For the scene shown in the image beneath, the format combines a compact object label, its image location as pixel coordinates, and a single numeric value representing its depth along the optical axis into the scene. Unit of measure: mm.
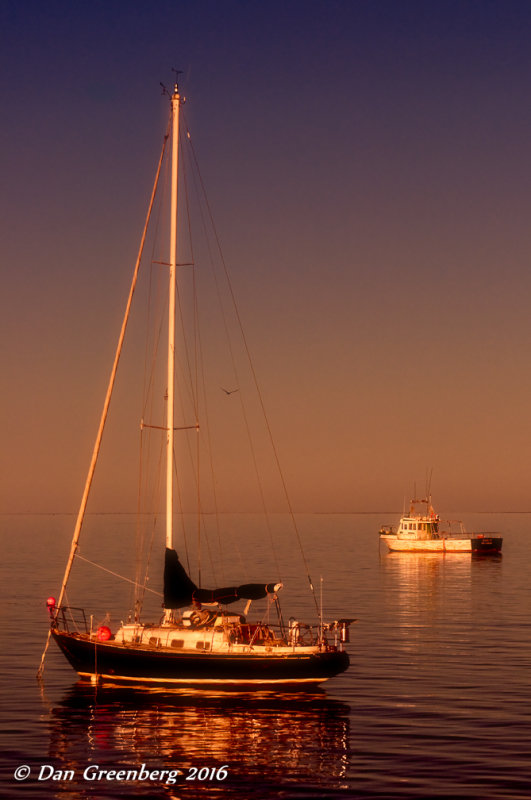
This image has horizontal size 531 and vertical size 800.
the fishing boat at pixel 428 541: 144125
